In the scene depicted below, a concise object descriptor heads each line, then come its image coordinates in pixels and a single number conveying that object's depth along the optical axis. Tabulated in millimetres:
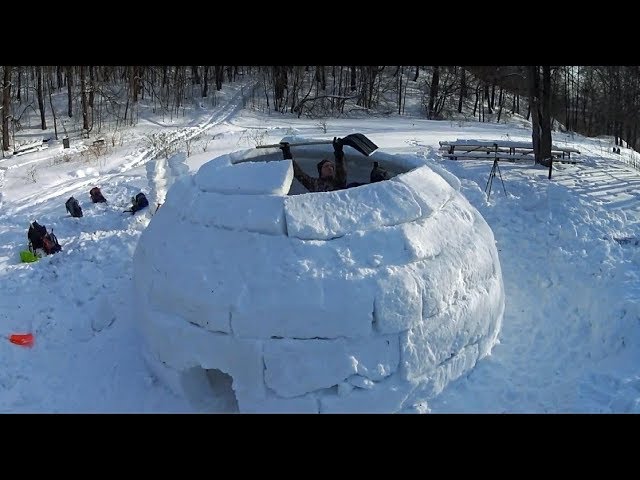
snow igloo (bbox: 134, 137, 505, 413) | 4719
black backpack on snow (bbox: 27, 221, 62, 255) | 8258
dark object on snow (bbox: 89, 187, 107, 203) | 10281
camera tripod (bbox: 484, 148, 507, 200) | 10220
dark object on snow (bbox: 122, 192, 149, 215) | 9648
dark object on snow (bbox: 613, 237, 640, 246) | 8094
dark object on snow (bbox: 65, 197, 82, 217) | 9617
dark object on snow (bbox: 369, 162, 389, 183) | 6812
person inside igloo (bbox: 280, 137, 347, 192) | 6805
